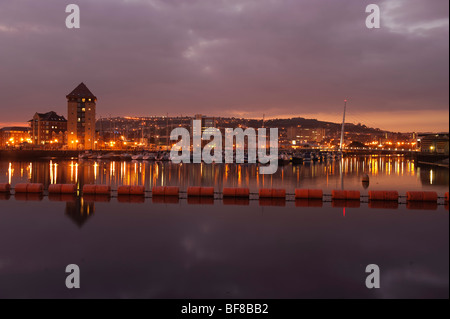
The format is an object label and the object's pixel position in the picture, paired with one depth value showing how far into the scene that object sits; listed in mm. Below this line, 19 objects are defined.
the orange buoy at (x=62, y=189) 29281
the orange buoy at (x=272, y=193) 28130
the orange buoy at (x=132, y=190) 28609
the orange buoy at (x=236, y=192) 28414
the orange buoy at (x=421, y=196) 25203
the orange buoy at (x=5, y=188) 29484
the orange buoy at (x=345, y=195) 27281
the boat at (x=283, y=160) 89000
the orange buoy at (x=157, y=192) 28531
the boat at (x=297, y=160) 94219
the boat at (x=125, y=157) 100438
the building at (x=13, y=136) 171900
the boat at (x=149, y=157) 96775
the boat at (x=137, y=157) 95625
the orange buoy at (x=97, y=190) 29025
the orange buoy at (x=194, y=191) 28406
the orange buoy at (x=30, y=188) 29625
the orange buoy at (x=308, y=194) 27719
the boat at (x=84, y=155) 96725
